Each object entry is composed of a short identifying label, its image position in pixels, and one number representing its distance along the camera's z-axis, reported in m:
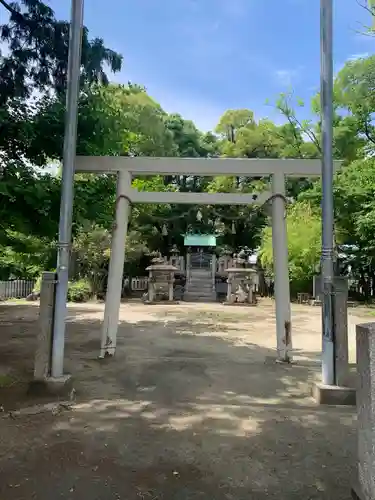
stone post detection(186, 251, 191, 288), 23.30
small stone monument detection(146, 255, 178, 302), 20.02
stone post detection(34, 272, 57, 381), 4.39
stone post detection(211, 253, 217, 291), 22.86
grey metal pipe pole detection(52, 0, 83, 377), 4.54
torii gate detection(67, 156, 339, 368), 5.86
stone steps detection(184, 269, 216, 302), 21.64
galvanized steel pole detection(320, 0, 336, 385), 4.41
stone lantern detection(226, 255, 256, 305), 19.47
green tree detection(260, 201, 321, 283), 18.94
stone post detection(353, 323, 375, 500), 1.99
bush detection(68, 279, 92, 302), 17.59
